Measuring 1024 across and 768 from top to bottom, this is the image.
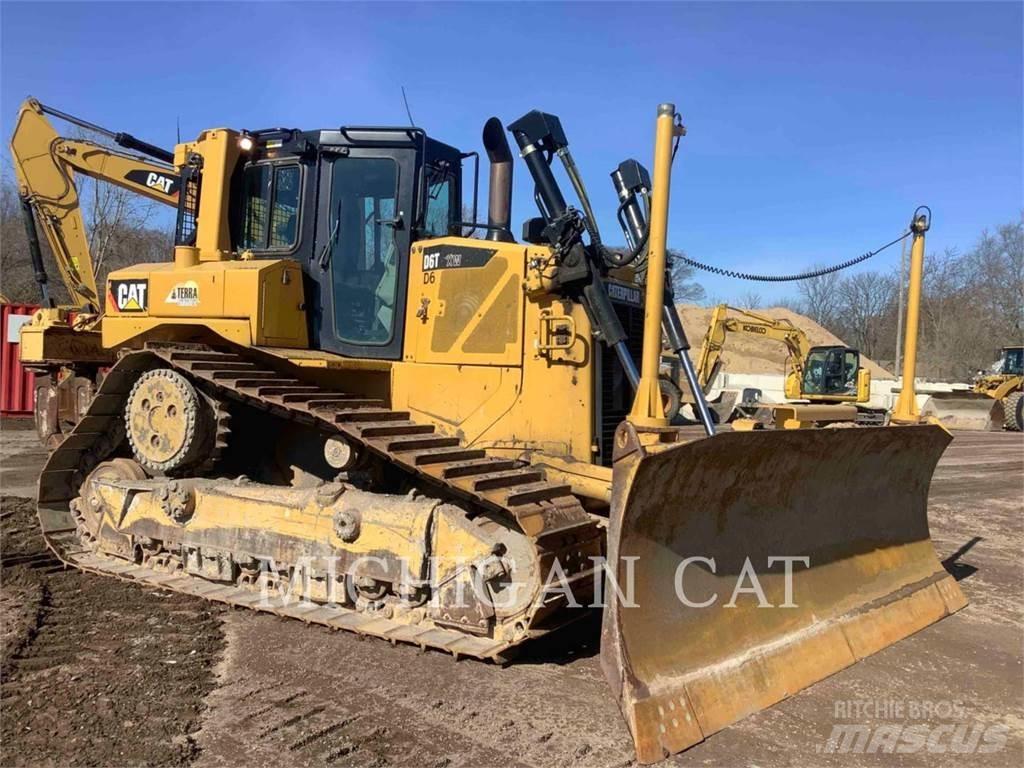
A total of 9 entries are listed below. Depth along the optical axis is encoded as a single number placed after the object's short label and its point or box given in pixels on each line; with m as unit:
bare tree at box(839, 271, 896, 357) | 60.00
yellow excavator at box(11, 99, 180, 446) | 7.11
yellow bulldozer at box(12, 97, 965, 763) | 4.08
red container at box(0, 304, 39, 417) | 13.05
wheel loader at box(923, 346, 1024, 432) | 26.47
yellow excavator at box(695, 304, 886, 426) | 24.00
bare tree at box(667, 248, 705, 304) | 56.33
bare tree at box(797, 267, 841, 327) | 64.09
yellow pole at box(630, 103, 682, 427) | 3.88
